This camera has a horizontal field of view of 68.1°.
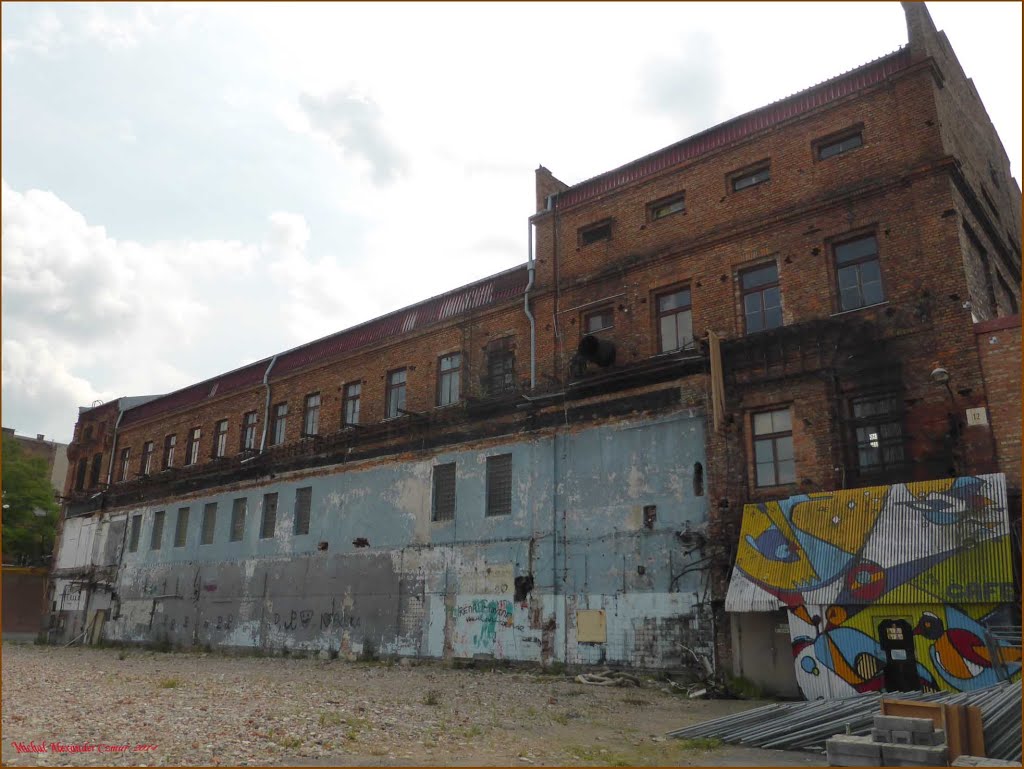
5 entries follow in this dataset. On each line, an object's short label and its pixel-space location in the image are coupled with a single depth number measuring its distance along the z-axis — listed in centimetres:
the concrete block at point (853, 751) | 727
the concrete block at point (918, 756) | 695
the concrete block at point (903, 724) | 724
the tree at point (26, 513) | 4194
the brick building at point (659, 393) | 1395
